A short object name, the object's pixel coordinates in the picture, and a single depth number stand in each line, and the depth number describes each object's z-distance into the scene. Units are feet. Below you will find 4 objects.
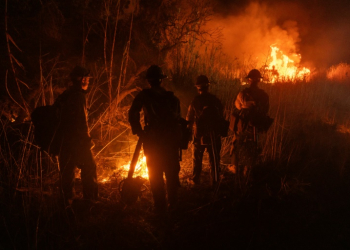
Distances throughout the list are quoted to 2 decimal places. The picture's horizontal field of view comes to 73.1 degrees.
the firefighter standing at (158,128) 10.84
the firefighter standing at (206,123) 13.67
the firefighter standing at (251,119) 14.82
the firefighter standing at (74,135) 10.96
